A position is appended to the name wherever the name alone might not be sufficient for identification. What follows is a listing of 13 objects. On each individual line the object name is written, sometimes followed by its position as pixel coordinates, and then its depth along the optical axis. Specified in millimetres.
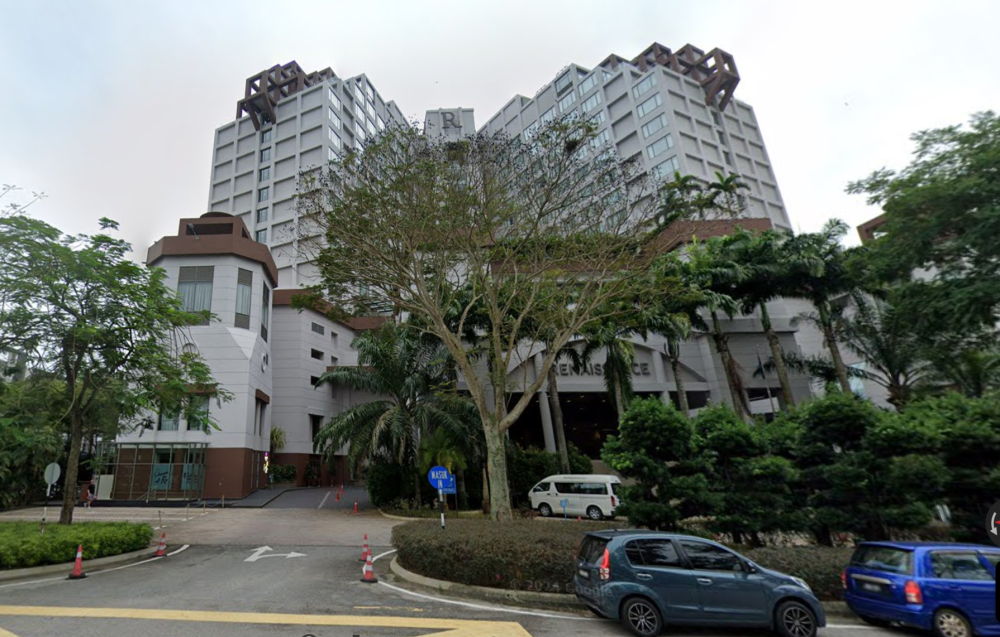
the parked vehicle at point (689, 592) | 7770
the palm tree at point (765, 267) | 28344
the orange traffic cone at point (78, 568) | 11430
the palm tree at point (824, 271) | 27922
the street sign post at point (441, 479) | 14055
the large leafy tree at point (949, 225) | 16359
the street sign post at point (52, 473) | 16891
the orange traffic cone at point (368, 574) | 11008
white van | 23750
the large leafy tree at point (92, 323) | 13250
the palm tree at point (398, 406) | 24281
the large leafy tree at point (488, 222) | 14906
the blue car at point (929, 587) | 7672
